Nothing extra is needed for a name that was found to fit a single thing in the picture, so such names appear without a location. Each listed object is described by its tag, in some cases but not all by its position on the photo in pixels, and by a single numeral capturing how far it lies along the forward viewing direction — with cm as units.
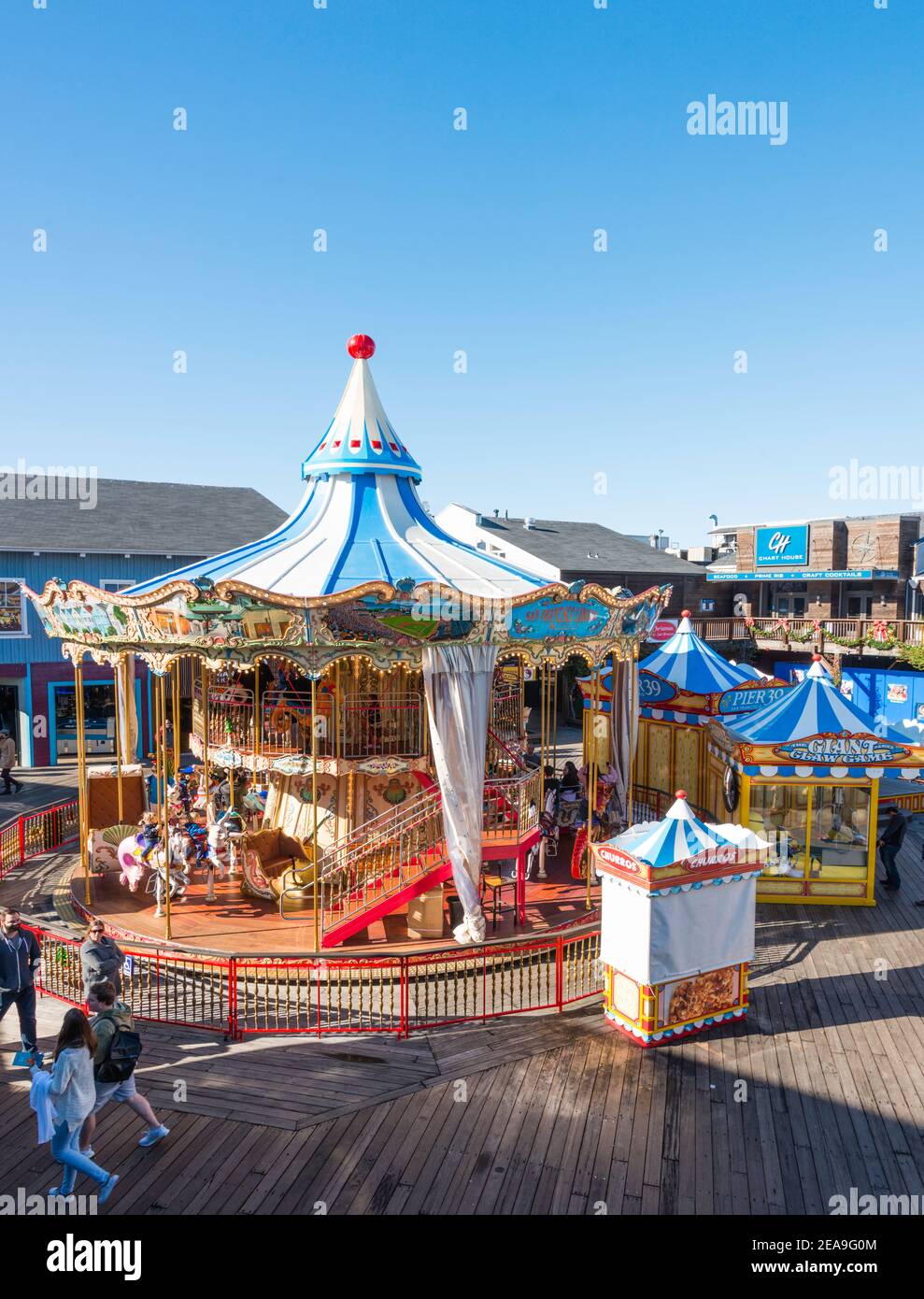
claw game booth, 1303
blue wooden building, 2384
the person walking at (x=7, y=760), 2041
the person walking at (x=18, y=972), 781
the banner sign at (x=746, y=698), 1805
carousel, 1034
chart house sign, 3456
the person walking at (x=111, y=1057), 627
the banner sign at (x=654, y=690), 1877
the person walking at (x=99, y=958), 762
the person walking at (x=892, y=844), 1351
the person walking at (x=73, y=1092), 584
